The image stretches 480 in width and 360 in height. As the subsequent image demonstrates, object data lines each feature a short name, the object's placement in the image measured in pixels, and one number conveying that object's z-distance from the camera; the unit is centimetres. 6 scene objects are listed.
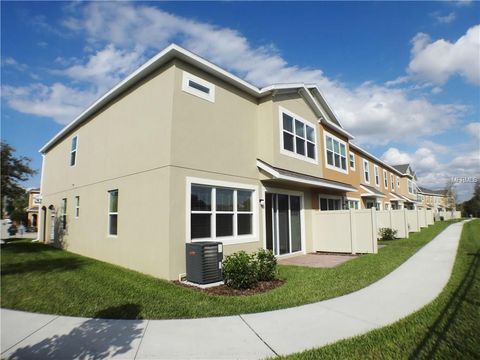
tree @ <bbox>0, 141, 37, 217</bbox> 1945
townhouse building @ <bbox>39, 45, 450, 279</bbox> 911
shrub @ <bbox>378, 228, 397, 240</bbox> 2098
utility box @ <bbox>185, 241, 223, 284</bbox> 814
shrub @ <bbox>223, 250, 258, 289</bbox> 786
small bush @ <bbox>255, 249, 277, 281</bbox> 838
